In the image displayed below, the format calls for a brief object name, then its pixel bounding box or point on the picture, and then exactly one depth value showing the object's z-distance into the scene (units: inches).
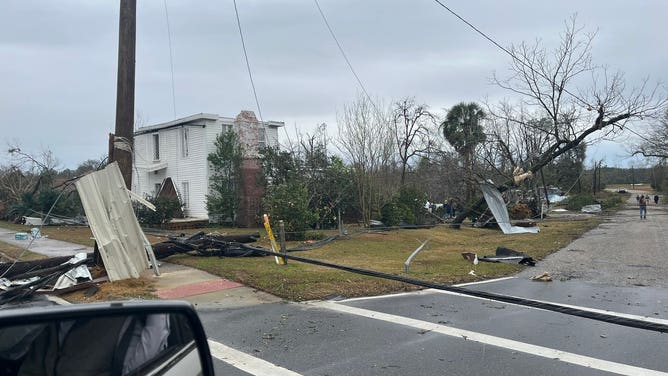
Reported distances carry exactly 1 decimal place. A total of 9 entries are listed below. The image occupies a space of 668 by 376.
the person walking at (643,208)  1401.2
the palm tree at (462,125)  1471.5
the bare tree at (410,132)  1702.8
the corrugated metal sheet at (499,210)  968.9
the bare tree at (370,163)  882.1
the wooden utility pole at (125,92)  428.5
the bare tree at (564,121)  879.1
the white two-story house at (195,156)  1047.0
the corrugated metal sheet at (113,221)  388.5
